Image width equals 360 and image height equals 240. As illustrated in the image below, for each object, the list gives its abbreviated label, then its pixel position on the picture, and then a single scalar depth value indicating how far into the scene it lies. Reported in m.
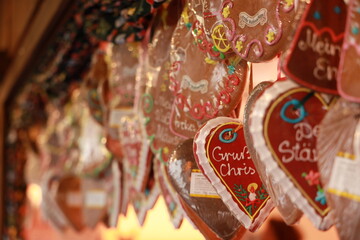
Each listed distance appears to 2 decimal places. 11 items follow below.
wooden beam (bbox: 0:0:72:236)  1.90
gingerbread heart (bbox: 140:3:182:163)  1.31
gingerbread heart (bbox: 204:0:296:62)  0.92
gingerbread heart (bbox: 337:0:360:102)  0.71
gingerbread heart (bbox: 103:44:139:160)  1.62
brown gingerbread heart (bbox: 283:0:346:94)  0.75
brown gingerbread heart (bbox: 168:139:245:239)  1.09
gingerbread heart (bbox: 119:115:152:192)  1.46
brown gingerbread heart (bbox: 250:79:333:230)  0.79
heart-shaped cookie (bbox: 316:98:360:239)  0.71
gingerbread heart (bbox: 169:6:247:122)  1.10
